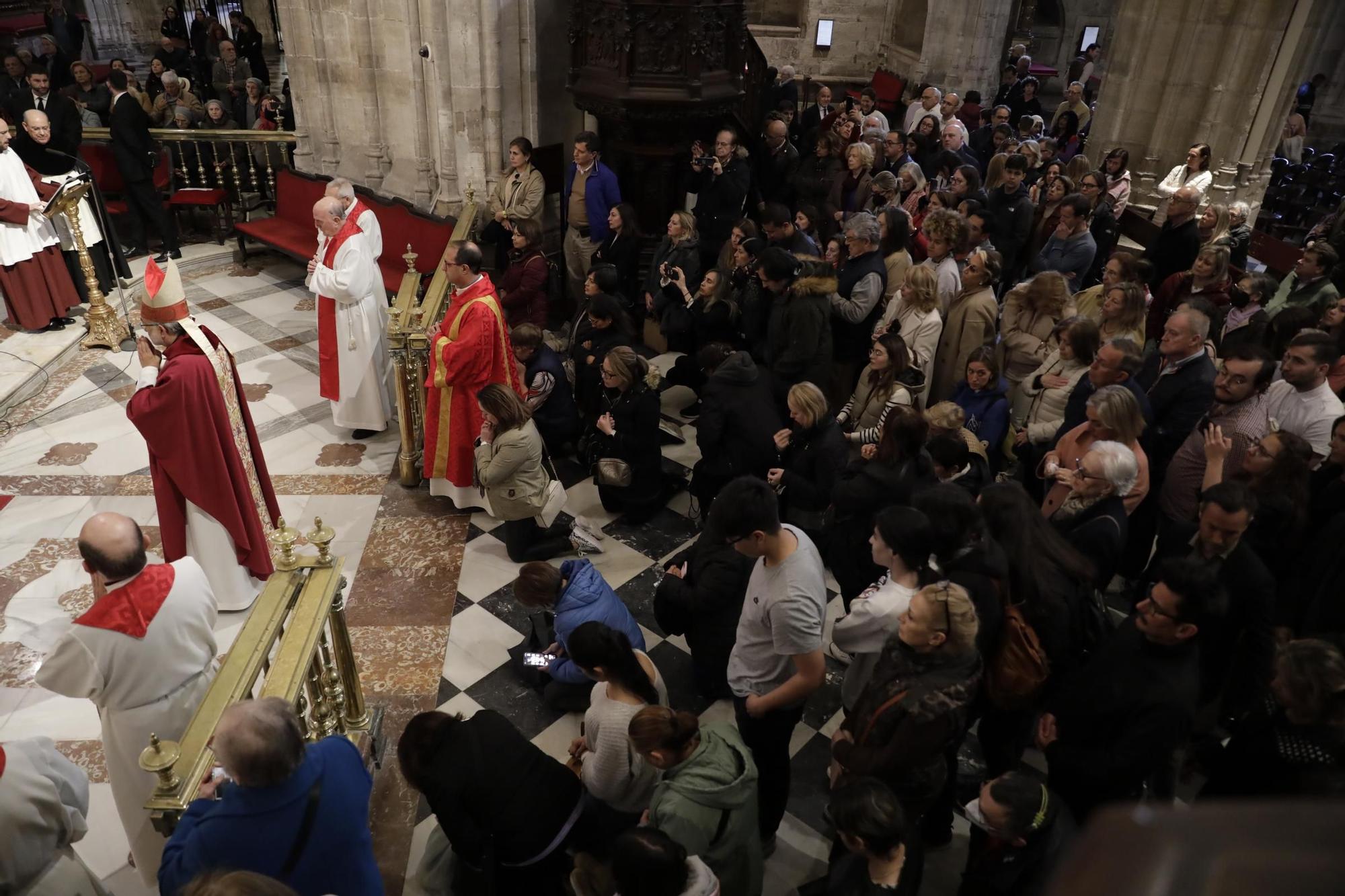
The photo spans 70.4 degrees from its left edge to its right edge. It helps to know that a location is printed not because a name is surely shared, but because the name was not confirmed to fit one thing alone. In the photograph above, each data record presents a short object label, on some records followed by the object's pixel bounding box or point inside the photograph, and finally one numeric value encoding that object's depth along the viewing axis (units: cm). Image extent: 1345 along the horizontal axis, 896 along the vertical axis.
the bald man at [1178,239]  637
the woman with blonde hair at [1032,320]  535
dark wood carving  704
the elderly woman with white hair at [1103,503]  363
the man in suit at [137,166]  859
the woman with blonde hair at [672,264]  649
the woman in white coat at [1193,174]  791
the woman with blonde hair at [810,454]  445
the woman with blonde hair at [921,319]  532
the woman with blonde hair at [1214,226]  638
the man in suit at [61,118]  810
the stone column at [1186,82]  881
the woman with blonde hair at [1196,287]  562
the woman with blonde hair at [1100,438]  386
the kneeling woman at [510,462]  489
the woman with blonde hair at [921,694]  289
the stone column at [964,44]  1441
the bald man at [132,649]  310
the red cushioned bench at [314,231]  799
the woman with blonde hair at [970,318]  538
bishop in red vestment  438
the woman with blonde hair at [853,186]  770
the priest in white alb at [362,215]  618
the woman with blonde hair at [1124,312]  489
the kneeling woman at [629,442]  533
